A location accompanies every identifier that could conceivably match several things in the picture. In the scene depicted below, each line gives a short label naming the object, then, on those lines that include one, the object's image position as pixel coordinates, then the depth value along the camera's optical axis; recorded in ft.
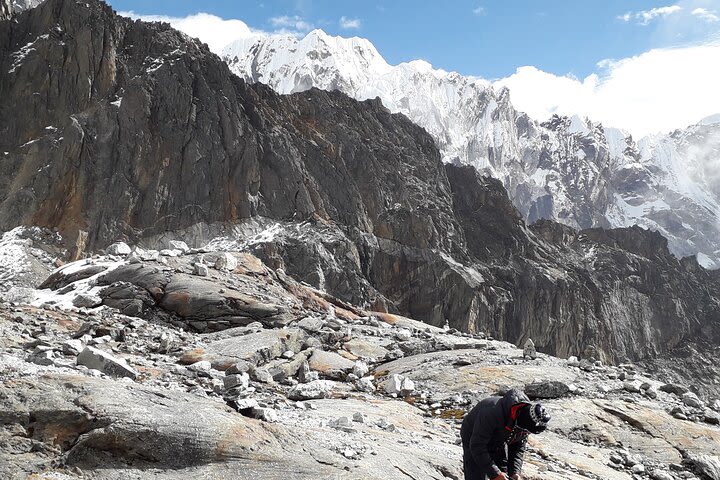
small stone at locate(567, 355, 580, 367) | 71.76
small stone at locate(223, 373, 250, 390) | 46.37
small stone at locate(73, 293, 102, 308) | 81.97
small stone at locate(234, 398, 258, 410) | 33.14
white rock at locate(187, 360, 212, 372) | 53.36
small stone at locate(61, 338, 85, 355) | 45.76
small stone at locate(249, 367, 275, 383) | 52.95
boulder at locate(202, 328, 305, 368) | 62.80
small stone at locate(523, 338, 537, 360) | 74.80
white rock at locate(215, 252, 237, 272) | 106.11
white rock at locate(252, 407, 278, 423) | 33.32
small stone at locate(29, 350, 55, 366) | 39.70
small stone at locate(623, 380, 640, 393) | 63.16
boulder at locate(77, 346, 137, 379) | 40.63
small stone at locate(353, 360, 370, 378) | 64.85
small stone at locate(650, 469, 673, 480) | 42.73
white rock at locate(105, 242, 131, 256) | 116.44
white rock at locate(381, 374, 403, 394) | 58.70
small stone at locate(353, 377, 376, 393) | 58.75
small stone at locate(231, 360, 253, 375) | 53.31
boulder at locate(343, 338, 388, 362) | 77.81
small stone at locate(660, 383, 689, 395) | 66.69
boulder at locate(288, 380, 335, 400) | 50.93
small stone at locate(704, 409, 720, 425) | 57.11
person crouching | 27.40
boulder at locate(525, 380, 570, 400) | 58.85
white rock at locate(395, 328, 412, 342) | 89.86
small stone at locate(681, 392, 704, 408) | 62.03
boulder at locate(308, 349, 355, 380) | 64.75
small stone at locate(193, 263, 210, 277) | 96.53
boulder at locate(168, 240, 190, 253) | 119.28
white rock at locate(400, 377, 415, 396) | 59.08
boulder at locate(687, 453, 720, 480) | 45.91
